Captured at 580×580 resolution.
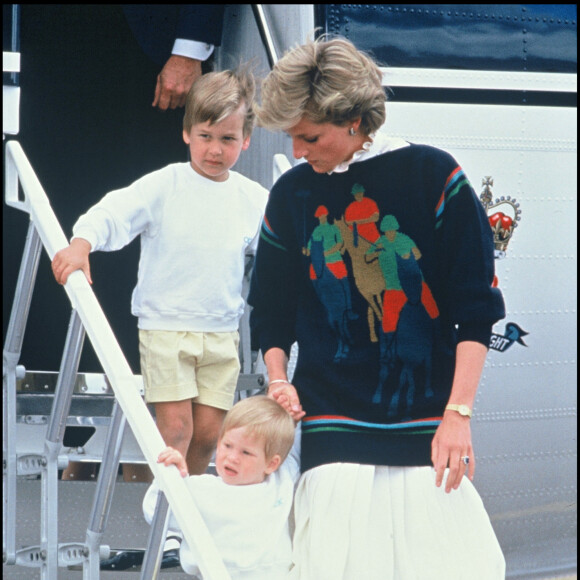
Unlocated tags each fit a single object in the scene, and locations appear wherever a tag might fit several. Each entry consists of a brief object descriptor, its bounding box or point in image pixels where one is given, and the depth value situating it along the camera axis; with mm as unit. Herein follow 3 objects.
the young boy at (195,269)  11464
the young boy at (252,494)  10695
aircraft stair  10686
